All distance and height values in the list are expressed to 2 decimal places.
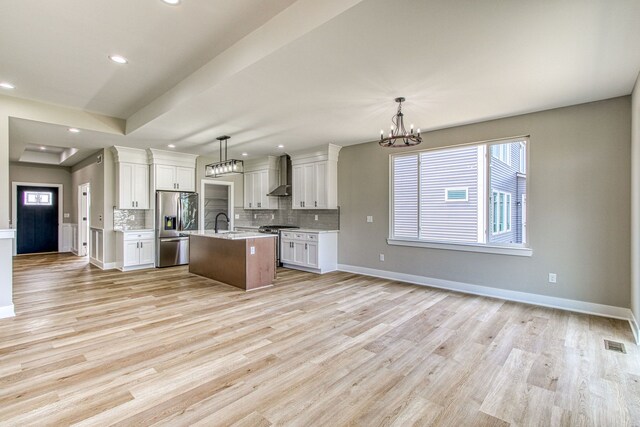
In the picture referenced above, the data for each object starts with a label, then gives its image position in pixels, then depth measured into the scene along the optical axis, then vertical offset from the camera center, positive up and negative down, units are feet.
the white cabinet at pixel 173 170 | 22.21 +3.10
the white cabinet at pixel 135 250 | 20.86 -2.50
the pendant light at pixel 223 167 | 17.19 +2.55
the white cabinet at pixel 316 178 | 20.93 +2.38
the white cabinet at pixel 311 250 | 20.26 -2.50
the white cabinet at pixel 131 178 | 21.24 +2.36
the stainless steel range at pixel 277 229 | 22.95 -1.24
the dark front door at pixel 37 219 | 28.84 -0.58
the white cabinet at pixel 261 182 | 25.18 +2.49
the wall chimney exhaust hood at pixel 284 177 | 24.18 +2.82
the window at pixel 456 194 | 16.20 +0.93
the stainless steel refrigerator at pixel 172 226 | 22.21 -0.94
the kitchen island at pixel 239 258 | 15.99 -2.43
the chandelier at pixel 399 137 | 11.78 +2.80
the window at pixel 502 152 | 15.62 +3.03
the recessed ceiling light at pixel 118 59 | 10.37 +5.09
